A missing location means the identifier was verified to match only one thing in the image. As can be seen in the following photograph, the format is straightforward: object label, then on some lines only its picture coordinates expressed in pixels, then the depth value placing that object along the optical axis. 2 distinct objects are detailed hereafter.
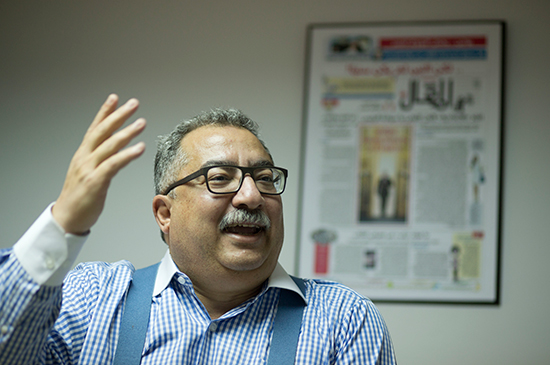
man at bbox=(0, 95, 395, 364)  1.11
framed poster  2.14
